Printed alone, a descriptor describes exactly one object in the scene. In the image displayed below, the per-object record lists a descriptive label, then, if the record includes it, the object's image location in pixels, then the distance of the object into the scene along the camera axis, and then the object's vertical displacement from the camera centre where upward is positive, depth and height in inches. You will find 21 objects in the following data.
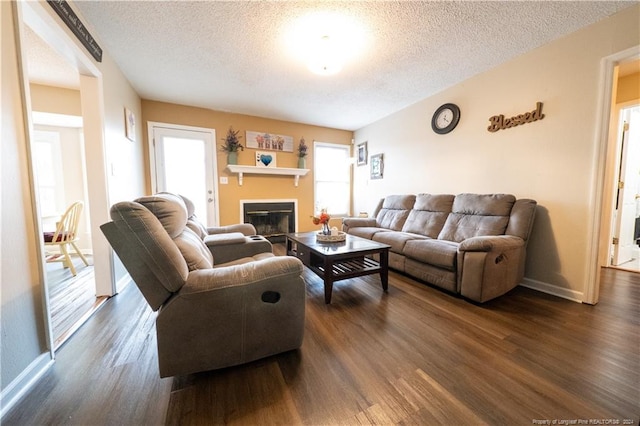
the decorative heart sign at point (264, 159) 171.2 +25.1
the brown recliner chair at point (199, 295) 41.2 -20.5
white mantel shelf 160.8 +16.5
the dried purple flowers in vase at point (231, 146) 158.2 +32.1
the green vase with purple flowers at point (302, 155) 182.9 +30.0
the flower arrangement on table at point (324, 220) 99.6 -11.6
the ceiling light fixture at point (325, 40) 75.4 +55.6
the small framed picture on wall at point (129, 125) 108.7 +33.6
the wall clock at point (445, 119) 122.6 +40.7
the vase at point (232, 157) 159.2 +24.6
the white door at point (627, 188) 116.0 +2.2
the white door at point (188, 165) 145.2 +18.5
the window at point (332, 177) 197.3 +13.6
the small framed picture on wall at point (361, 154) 193.6 +32.7
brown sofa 79.4 -20.6
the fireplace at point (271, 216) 173.3 -17.8
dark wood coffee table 81.0 -25.2
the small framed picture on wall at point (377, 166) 177.0 +20.9
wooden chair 107.3 -18.5
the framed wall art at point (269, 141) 169.2 +38.7
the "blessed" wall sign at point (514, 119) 92.0 +30.8
